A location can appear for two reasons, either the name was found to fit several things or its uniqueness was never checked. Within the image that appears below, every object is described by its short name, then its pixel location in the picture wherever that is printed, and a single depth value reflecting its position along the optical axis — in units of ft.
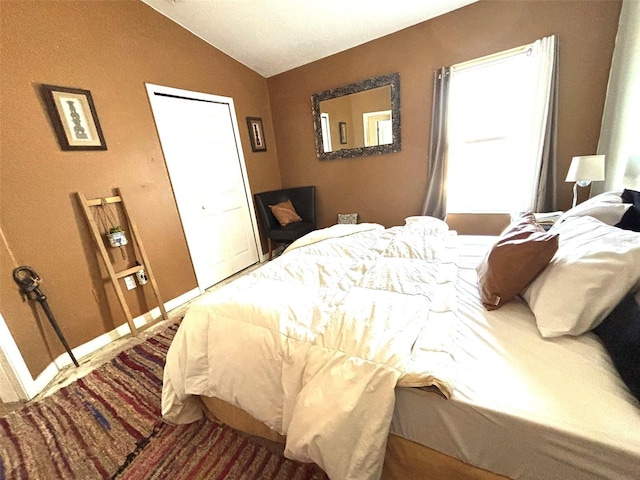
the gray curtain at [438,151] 8.69
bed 2.14
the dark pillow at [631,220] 3.59
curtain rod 7.51
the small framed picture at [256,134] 11.23
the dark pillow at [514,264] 3.26
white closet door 8.39
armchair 10.91
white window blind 7.64
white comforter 2.50
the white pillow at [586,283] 2.62
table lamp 5.82
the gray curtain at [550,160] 7.26
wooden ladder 6.37
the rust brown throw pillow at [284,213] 11.46
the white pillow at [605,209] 4.02
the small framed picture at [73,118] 5.85
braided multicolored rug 3.67
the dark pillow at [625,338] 2.15
